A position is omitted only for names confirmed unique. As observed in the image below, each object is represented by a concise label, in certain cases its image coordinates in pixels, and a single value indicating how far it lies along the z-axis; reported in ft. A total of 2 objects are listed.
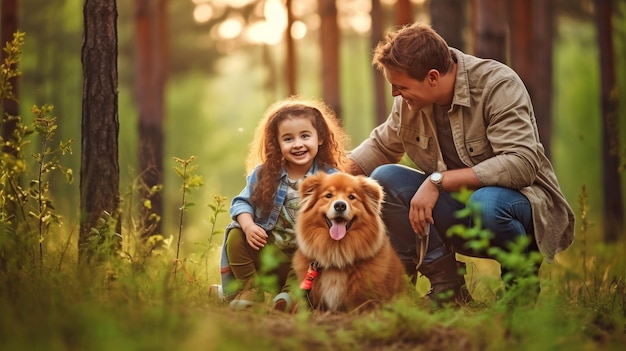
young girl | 15.02
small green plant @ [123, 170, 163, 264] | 14.00
